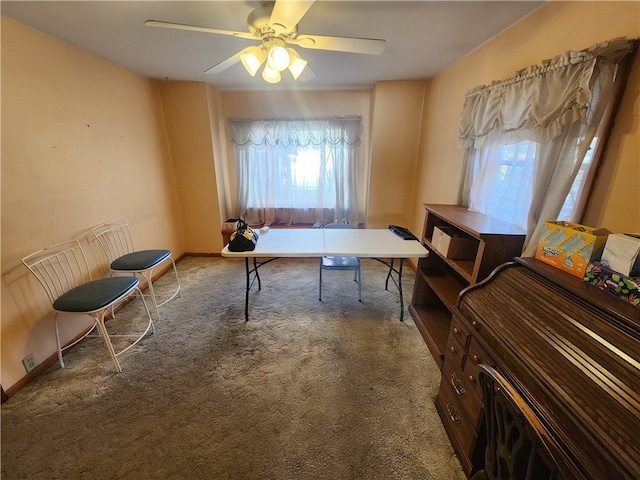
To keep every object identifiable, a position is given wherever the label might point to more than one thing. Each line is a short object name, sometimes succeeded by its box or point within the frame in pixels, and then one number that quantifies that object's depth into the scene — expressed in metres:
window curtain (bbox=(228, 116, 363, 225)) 3.48
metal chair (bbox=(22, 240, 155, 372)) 1.61
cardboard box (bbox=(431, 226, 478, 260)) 1.74
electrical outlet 1.64
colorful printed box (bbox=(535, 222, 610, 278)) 0.99
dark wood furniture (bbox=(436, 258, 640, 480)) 0.61
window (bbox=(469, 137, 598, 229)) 1.33
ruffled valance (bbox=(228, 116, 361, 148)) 3.45
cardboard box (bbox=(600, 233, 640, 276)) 0.85
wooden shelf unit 1.43
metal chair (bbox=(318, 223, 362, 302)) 2.48
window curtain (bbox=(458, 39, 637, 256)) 1.08
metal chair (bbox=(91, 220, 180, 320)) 2.15
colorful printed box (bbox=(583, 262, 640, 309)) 0.83
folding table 1.99
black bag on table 2.00
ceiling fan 1.28
